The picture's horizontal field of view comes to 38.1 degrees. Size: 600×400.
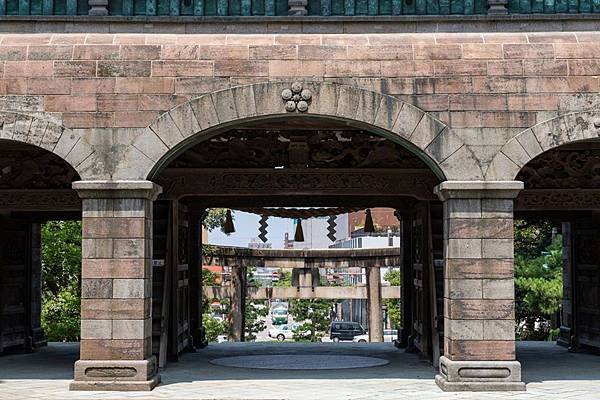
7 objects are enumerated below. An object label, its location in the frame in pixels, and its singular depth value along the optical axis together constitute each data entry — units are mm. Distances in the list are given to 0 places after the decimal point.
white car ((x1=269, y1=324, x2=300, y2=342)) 50381
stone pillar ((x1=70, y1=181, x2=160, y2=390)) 9914
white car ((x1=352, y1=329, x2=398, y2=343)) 44478
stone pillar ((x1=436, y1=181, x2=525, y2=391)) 9922
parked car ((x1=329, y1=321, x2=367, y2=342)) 43156
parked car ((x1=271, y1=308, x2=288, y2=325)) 75062
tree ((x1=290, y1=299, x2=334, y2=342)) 40188
